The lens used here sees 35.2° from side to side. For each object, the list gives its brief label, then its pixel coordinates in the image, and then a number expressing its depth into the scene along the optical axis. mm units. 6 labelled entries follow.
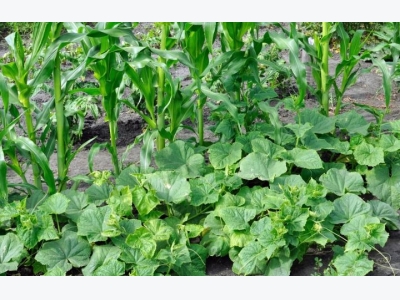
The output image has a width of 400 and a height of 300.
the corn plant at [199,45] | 3592
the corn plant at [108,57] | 3305
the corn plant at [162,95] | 3623
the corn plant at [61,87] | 3355
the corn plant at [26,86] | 3303
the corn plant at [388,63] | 3832
